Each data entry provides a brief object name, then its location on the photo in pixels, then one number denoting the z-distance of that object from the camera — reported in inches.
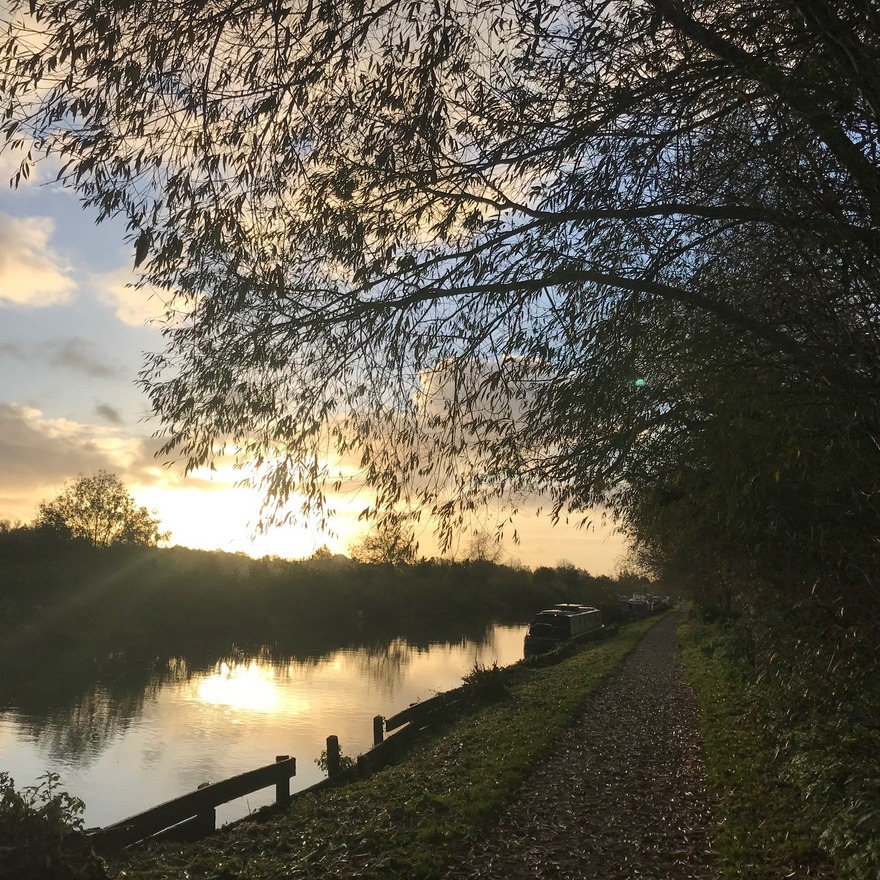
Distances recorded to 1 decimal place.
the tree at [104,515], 2163.5
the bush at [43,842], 242.1
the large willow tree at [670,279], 178.9
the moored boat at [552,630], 1358.3
